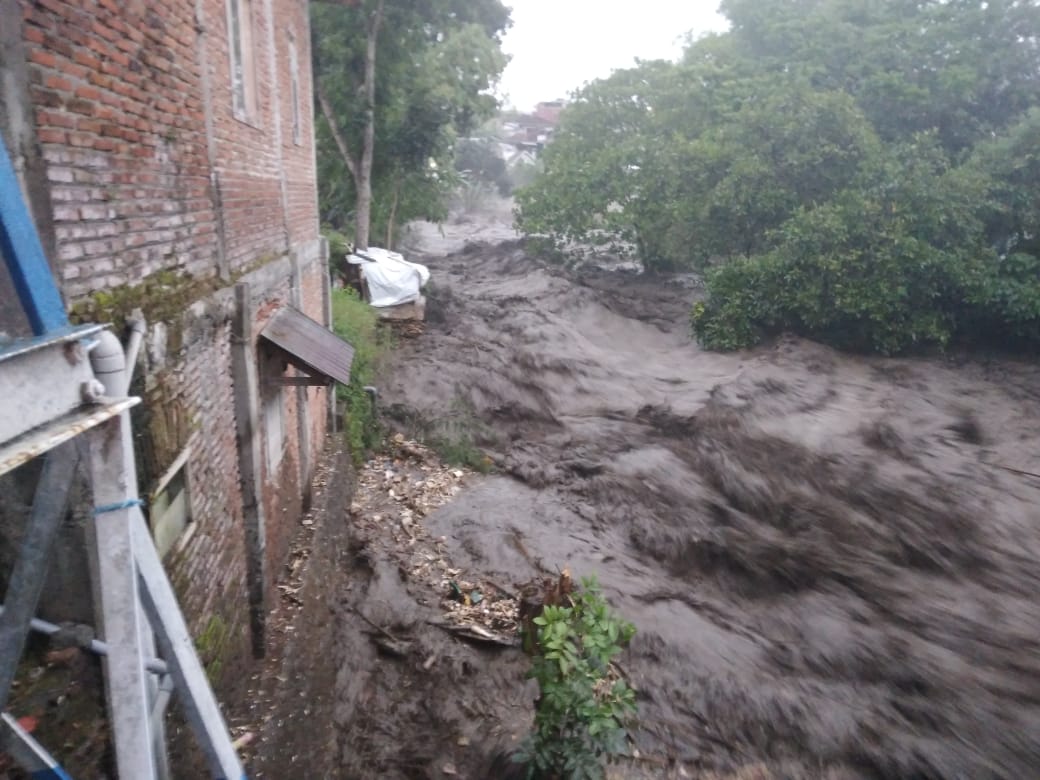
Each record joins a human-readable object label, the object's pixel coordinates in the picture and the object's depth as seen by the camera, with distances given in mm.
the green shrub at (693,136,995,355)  12883
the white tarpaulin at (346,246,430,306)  14836
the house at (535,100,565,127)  54688
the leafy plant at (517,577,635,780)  4008
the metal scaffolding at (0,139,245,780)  1742
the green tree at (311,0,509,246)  15469
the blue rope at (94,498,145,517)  2004
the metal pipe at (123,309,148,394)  2867
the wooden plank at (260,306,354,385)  5848
